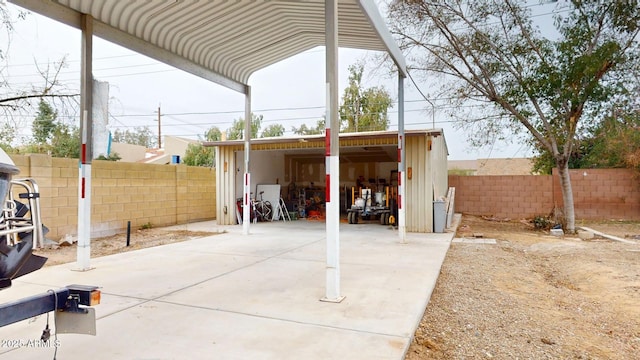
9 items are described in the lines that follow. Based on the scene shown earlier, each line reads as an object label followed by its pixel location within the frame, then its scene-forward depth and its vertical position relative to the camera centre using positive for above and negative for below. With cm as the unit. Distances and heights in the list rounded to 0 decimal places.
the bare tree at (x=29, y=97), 659 +155
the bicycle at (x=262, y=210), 1215 -94
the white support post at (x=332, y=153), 388 +29
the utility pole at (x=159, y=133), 3149 +408
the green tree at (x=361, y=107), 2341 +470
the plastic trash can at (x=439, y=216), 924 -85
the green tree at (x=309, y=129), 2916 +448
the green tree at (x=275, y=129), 3319 +462
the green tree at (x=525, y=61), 900 +311
